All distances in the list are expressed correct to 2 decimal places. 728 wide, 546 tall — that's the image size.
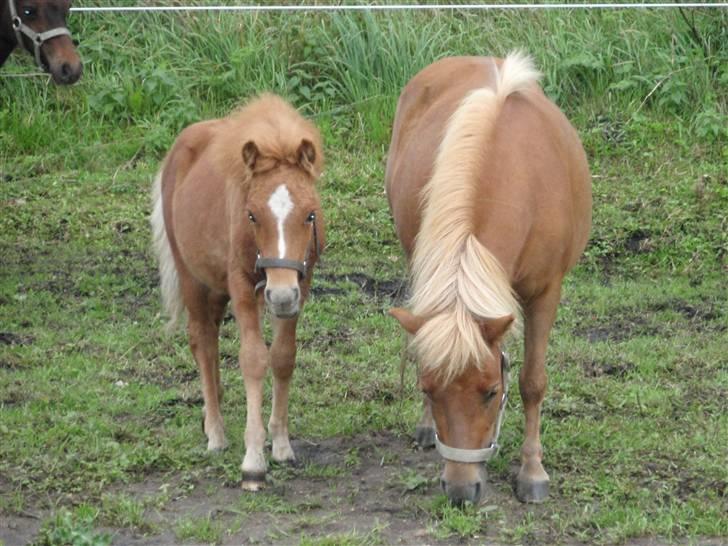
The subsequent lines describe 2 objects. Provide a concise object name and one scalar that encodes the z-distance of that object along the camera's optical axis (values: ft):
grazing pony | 29.30
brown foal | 32.50
